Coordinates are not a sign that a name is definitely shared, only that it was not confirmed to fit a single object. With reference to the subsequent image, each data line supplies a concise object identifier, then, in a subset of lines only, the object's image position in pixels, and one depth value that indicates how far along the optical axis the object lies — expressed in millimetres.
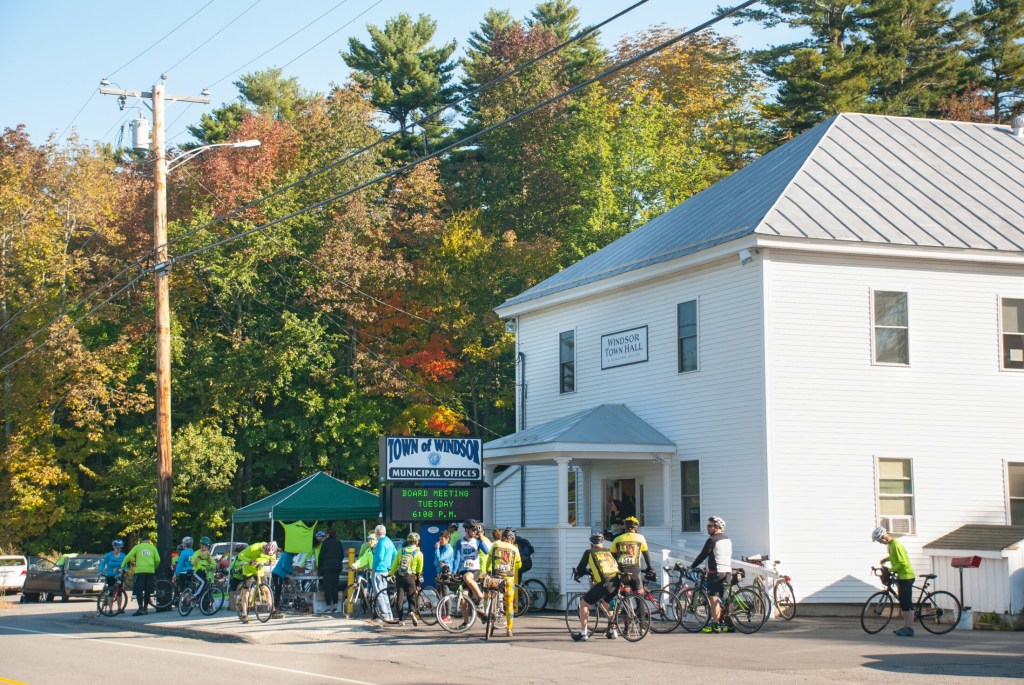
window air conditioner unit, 25281
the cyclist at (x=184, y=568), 29250
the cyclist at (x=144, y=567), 28078
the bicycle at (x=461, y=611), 22031
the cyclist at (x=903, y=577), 20531
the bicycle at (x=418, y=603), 23906
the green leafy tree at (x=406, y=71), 63312
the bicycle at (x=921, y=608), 21516
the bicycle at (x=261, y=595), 24938
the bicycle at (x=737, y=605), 21672
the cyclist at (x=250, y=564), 24766
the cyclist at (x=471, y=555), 21828
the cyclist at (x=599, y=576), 20156
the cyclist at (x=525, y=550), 26438
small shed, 22391
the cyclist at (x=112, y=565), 29078
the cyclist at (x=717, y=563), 21406
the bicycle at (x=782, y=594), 23531
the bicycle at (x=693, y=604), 22062
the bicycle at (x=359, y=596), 25547
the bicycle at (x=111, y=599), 28719
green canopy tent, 30406
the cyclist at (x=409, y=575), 23547
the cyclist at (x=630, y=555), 20359
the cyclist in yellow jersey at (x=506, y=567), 21156
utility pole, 29625
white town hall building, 24969
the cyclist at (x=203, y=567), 27719
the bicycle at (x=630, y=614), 20266
